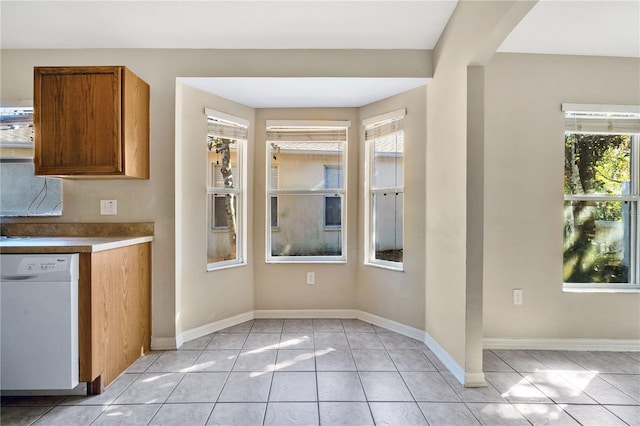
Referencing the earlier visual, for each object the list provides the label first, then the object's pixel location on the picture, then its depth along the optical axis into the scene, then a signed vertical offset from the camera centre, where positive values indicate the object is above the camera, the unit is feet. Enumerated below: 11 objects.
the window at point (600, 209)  8.38 +0.03
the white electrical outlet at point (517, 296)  8.13 -2.30
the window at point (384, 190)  9.38 +0.63
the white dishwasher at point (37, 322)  5.56 -2.07
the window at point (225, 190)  9.38 +0.61
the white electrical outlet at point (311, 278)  10.30 -2.31
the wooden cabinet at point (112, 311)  5.77 -2.19
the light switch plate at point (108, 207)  7.99 +0.06
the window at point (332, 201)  10.50 +0.30
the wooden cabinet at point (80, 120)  6.75 +2.00
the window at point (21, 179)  8.05 +0.81
